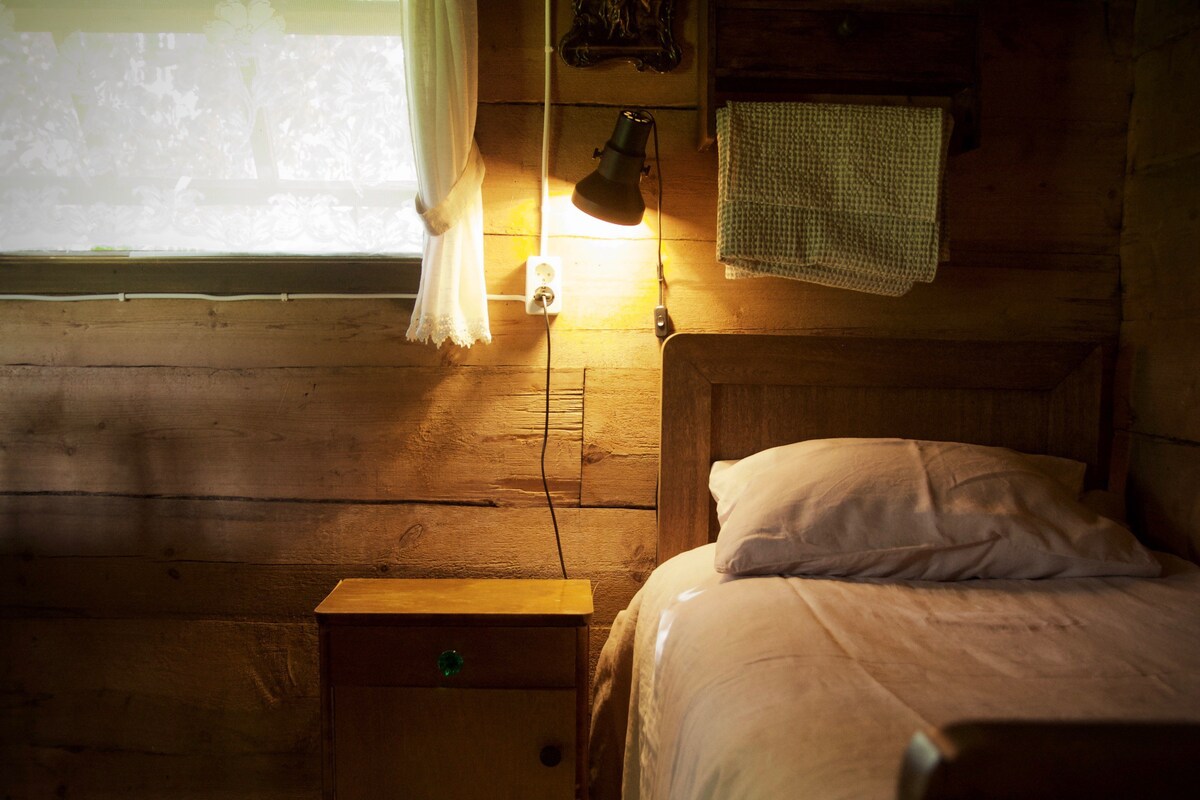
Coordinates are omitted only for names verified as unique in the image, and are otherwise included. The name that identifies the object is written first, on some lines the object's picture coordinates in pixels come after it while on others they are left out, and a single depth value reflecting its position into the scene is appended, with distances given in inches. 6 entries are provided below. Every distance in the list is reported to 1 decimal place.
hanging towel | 60.8
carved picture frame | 64.2
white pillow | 51.4
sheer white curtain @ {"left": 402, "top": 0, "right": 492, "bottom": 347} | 58.7
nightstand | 54.8
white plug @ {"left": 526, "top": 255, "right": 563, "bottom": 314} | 65.3
